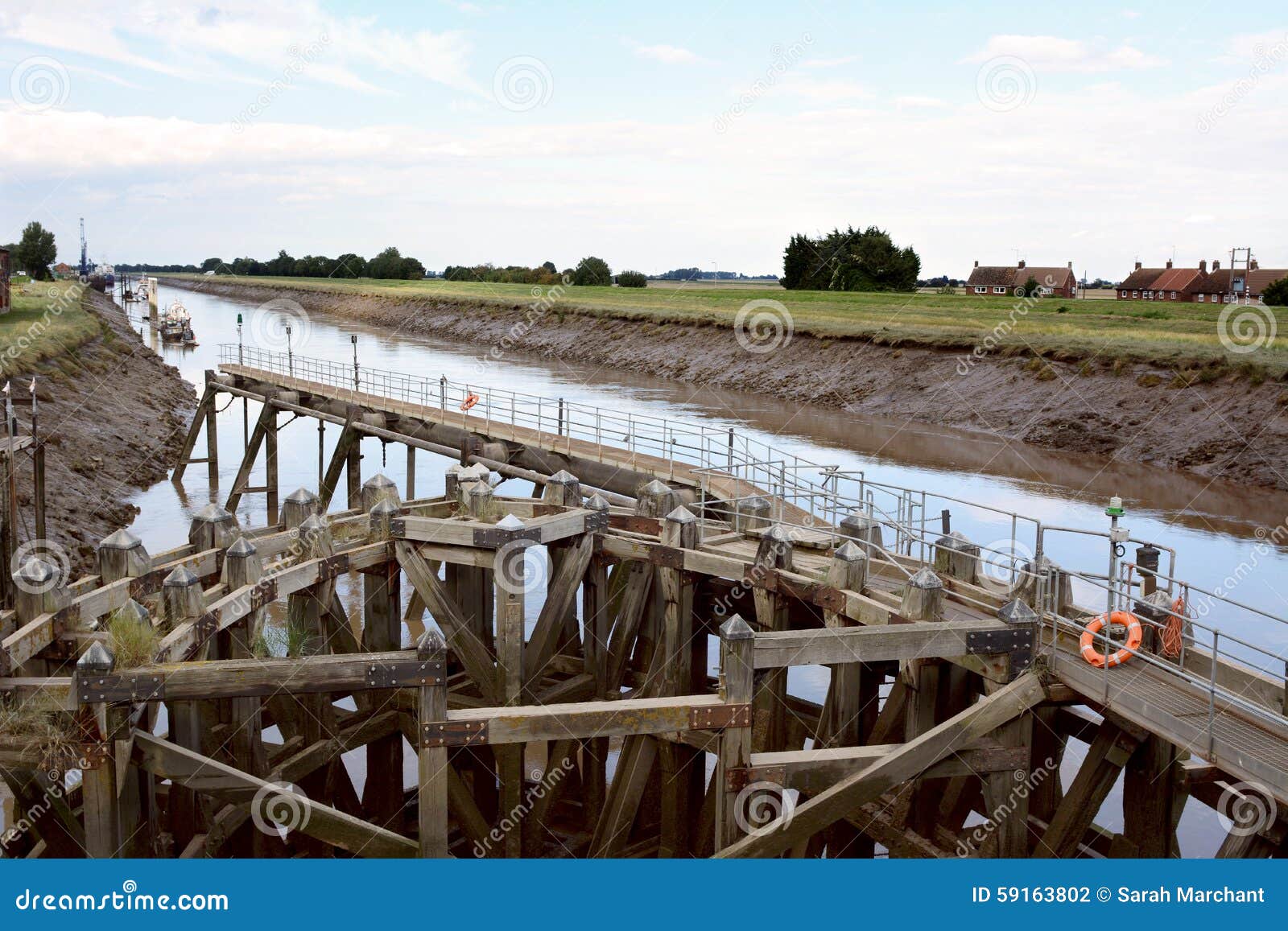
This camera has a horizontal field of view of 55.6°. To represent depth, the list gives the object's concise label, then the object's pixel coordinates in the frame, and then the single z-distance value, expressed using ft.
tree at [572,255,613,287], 440.04
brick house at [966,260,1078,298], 375.25
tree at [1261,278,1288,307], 233.76
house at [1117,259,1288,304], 313.12
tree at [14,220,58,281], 445.37
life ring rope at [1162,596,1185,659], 34.83
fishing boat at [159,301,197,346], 288.71
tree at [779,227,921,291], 312.71
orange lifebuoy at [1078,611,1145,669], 32.86
